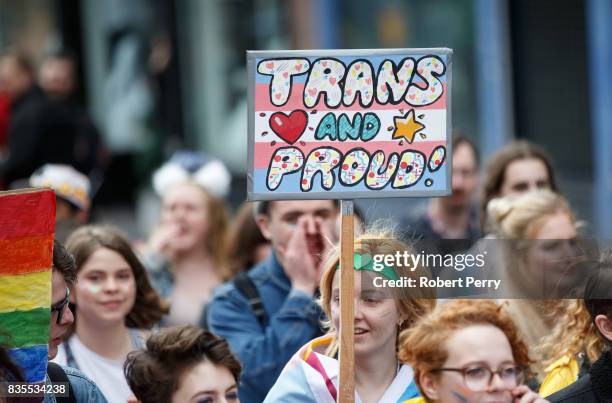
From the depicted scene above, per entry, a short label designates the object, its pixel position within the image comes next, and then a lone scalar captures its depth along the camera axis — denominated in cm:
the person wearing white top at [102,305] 1169
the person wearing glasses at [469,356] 877
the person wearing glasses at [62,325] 965
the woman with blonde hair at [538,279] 979
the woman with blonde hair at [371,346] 968
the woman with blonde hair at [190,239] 1591
